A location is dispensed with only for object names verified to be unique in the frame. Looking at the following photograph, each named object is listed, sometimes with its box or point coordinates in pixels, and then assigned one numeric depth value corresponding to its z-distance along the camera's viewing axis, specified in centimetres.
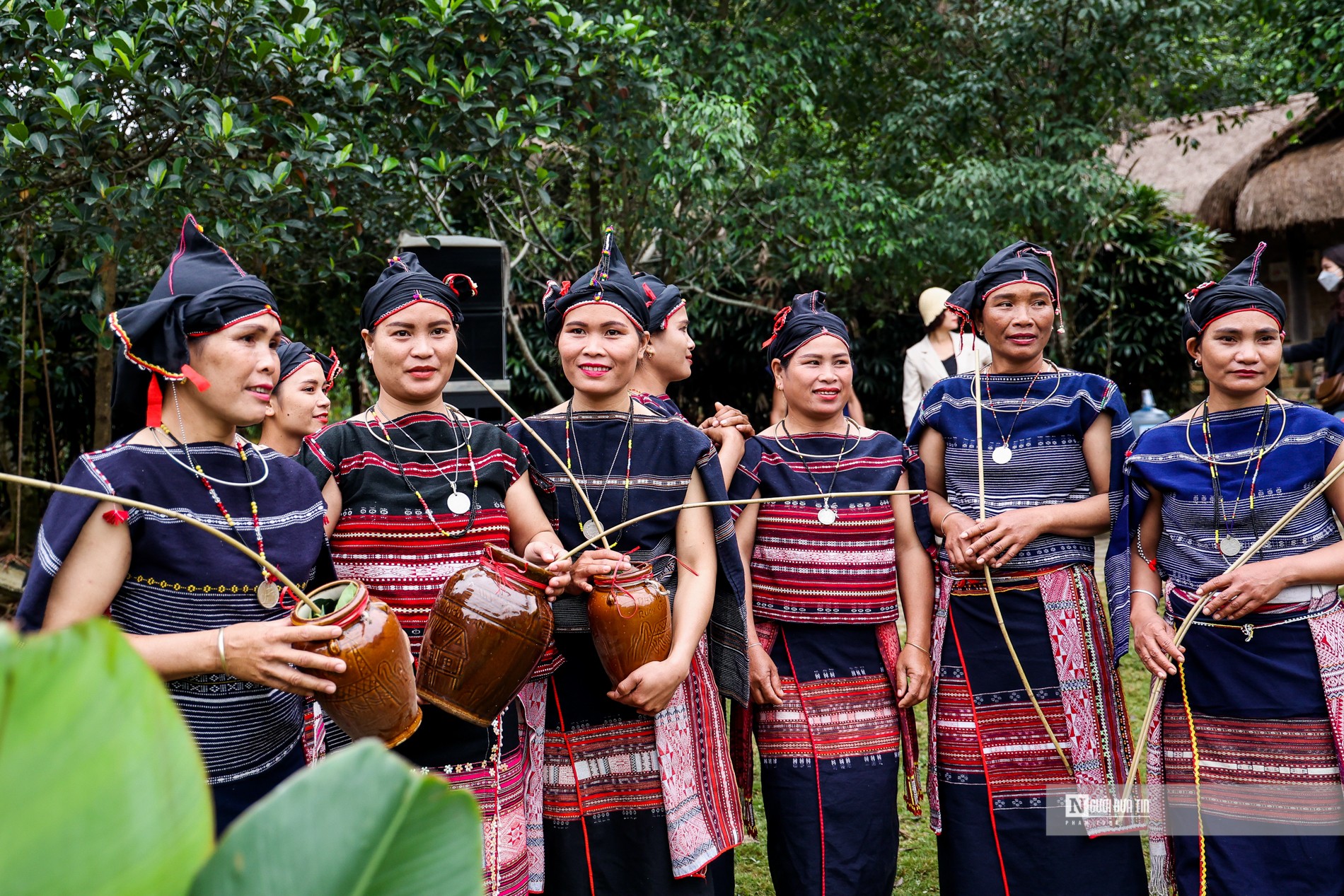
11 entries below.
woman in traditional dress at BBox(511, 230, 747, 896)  286
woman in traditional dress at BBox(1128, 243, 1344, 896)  279
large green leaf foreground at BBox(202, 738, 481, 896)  49
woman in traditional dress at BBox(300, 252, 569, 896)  262
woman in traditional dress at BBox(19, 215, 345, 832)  199
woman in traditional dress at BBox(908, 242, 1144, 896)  305
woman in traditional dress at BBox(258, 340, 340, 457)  381
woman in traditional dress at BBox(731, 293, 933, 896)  306
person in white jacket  729
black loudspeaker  650
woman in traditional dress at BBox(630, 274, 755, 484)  341
